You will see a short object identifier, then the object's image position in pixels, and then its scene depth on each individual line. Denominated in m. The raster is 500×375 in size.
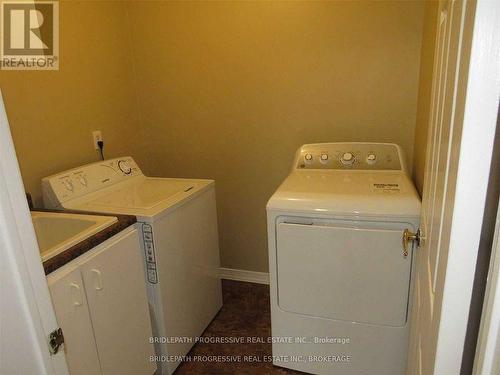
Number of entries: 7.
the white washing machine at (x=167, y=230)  1.67
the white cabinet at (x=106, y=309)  1.22
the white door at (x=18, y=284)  0.58
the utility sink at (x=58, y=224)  1.53
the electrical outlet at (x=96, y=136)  2.17
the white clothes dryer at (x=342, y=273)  1.50
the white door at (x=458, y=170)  0.44
